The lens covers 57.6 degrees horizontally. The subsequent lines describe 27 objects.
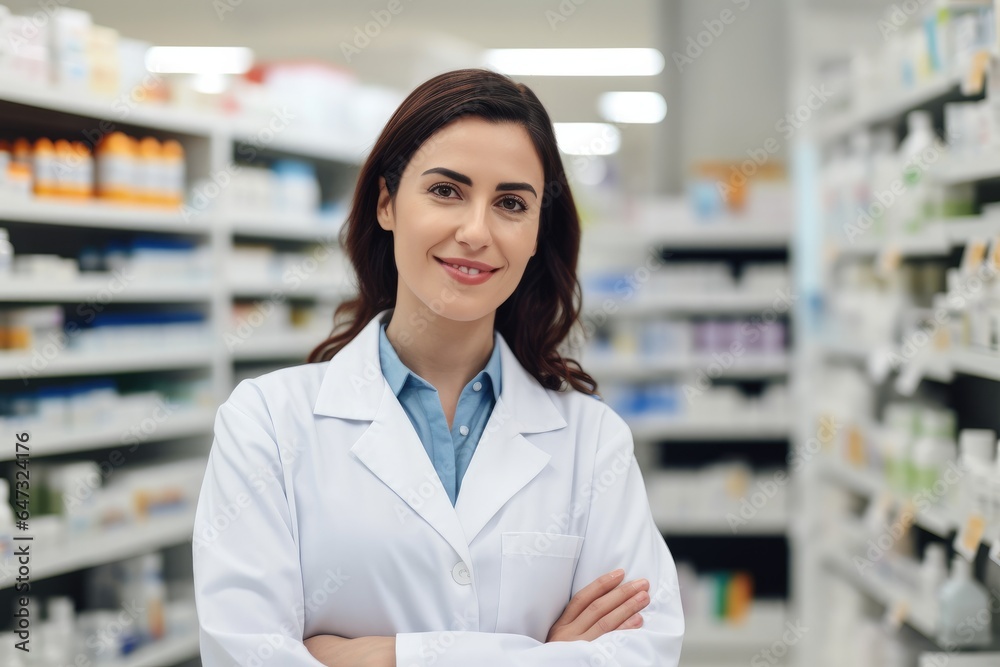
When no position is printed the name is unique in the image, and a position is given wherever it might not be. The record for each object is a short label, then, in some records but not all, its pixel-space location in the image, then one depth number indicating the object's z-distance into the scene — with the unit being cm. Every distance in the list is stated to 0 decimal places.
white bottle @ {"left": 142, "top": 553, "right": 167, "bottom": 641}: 355
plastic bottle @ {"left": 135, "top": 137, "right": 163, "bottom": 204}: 359
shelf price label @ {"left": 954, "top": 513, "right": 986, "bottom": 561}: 239
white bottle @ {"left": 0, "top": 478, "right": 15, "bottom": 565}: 269
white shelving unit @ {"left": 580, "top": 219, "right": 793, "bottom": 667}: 523
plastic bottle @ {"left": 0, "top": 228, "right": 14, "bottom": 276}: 281
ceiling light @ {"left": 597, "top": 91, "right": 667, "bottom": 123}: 1020
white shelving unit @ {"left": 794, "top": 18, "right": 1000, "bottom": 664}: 274
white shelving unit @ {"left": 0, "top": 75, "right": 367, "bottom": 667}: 309
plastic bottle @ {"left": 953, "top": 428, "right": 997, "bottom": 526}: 239
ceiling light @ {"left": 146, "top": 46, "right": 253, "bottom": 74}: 966
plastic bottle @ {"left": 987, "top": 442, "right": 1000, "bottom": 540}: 231
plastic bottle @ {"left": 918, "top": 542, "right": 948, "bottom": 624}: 291
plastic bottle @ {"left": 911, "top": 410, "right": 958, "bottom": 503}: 293
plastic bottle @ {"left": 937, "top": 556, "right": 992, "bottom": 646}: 274
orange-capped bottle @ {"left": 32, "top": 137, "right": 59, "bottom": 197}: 309
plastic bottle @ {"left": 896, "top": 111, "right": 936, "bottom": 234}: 308
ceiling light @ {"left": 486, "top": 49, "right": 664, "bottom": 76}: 939
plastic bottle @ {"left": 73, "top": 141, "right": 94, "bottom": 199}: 328
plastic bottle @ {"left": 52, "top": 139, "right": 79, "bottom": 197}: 318
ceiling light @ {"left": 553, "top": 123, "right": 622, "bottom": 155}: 1062
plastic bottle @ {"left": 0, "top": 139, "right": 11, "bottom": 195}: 288
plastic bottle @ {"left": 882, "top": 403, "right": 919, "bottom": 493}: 318
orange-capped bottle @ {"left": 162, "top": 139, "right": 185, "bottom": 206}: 369
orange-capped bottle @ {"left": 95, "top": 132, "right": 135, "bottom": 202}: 342
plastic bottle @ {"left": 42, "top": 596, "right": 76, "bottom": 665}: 301
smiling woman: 155
